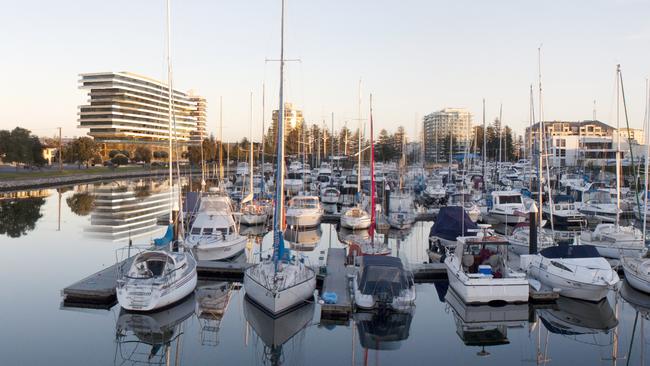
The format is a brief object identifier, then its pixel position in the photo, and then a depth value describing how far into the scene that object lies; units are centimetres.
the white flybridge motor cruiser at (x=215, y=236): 2470
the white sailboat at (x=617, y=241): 2530
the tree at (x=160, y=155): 15055
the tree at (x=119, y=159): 11725
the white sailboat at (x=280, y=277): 1762
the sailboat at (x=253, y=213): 3728
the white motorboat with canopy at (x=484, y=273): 1908
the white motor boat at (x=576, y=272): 1941
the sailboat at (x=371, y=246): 2320
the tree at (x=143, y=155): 13038
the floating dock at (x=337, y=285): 1803
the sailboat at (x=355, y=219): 3594
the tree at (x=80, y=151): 10044
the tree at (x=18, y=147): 7956
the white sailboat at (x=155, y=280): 1781
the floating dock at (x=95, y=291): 1933
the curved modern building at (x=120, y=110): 16725
